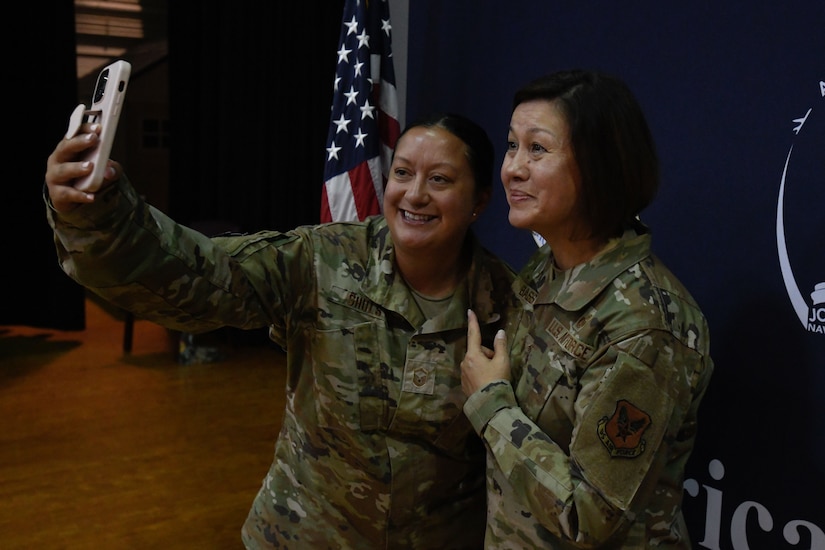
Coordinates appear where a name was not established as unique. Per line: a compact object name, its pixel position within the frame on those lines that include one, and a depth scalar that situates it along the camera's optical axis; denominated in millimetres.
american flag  3094
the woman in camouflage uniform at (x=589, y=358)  1160
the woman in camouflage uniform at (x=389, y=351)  1554
